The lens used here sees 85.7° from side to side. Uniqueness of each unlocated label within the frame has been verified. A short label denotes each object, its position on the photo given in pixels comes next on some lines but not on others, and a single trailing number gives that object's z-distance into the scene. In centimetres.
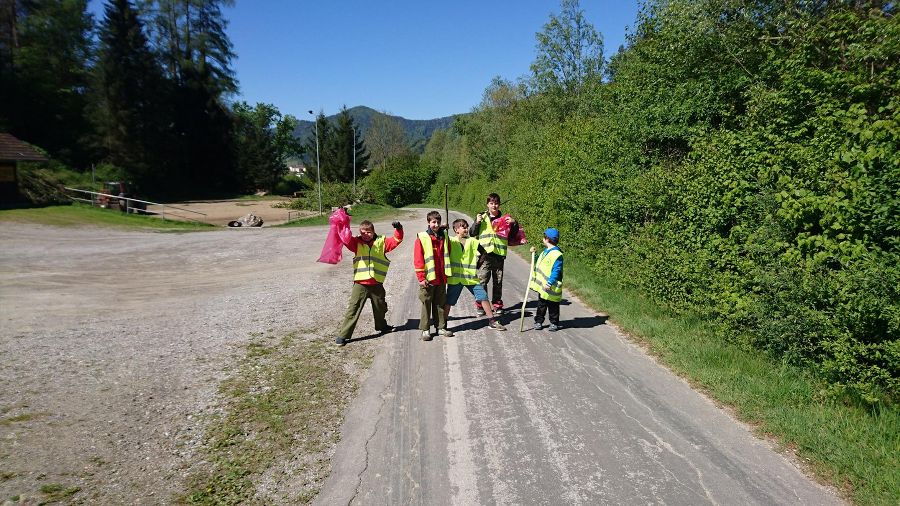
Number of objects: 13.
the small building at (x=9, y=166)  2919
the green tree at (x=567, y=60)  3231
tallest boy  906
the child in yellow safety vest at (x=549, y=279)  778
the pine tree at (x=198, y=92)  5794
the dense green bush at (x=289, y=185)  6794
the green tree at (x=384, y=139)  9250
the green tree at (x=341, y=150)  7081
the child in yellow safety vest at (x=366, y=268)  756
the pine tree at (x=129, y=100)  4653
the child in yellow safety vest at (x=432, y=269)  764
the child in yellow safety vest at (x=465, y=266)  810
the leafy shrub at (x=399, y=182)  6856
